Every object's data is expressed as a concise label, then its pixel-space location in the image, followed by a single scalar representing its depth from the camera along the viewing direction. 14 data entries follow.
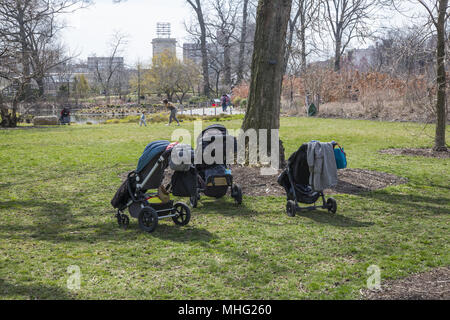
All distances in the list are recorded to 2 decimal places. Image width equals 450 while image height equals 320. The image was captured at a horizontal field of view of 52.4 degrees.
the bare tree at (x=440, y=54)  10.57
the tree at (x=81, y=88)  60.21
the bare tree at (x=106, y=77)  64.40
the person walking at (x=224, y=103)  32.59
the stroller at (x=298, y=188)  6.35
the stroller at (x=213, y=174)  6.92
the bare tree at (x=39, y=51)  16.32
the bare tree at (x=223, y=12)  34.13
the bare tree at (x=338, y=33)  34.56
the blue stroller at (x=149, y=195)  5.58
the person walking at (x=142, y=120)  24.19
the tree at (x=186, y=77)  55.52
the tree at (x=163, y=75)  55.50
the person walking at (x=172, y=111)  23.41
